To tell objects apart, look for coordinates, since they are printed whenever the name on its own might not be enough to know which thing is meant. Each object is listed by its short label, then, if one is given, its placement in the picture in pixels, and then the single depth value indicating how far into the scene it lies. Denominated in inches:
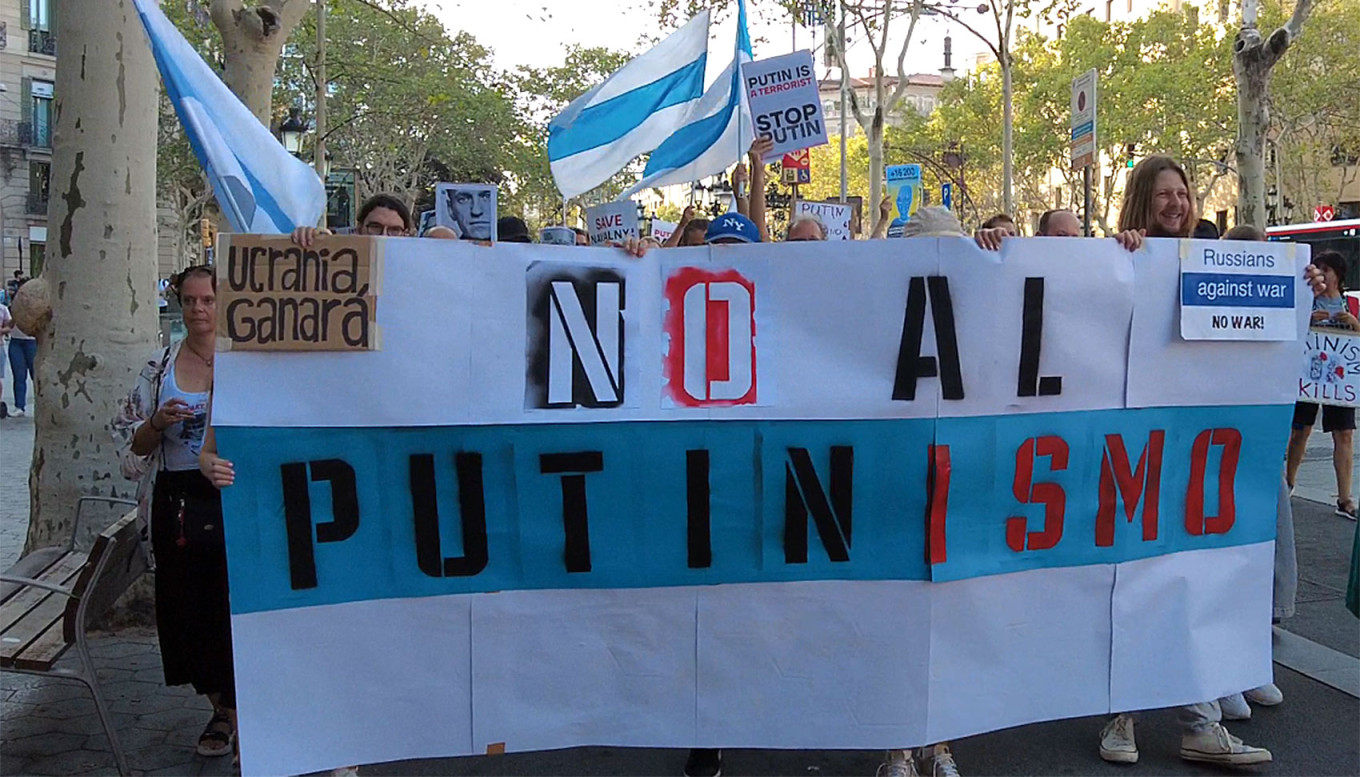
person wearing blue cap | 162.2
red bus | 915.4
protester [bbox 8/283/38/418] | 593.3
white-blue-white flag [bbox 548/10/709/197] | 303.0
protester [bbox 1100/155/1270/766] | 157.6
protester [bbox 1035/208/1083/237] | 183.9
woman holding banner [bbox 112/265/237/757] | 156.5
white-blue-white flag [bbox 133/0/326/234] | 138.9
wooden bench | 147.4
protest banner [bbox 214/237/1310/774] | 135.8
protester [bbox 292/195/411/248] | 166.9
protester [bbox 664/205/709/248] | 238.1
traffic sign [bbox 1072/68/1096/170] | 423.8
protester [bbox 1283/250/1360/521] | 273.4
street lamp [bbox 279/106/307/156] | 748.6
